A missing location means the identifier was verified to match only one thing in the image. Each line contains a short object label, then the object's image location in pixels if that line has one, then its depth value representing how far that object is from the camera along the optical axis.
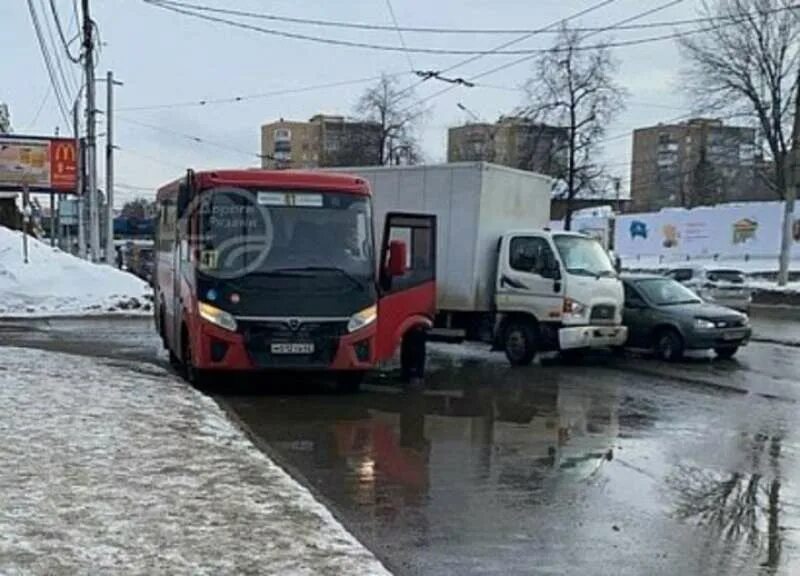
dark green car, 17.11
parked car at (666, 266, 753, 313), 30.97
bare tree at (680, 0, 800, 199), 47.22
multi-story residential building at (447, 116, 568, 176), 43.44
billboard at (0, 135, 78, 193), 41.66
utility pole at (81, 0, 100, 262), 29.47
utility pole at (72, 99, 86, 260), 36.16
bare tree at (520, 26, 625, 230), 41.06
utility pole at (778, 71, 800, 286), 35.91
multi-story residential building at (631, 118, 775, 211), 54.66
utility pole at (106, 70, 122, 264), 33.04
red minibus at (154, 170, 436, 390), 11.74
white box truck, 15.62
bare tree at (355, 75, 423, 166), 54.16
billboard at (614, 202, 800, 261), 43.91
